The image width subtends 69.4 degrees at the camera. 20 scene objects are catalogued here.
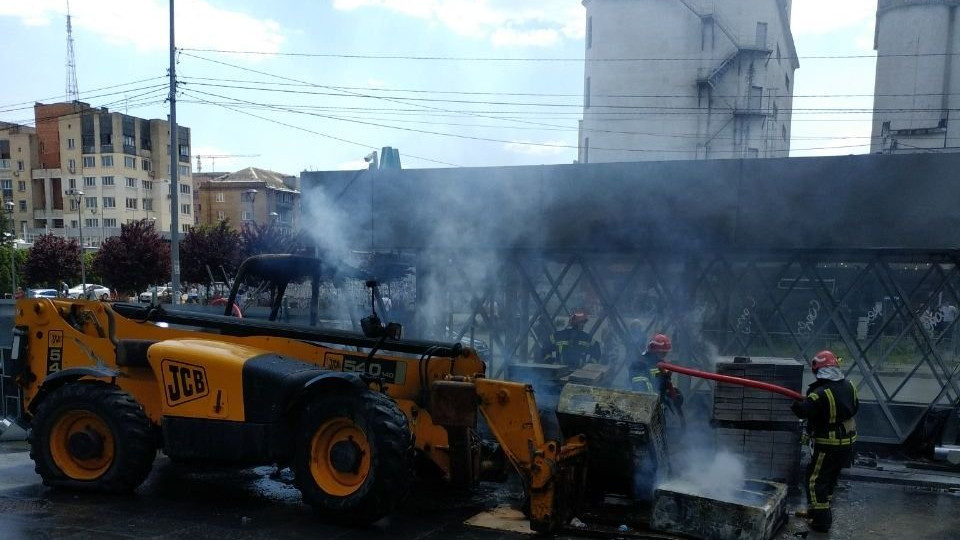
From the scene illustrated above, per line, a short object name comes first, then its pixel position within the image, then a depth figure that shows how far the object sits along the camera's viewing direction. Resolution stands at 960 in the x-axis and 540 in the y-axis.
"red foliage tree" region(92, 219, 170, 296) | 30.48
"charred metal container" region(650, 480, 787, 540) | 5.11
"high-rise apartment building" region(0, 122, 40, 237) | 72.69
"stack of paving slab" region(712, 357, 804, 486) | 7.11
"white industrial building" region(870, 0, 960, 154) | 33.91
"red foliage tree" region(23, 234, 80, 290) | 35.81
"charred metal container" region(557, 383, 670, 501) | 5.52
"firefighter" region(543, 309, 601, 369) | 9.52
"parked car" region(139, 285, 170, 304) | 31.45
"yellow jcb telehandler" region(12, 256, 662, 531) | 5.38
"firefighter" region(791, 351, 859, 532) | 5.77
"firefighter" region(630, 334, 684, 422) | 7.02
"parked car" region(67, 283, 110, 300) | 37.80
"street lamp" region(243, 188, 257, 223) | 74.07
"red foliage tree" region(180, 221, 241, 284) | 31.28
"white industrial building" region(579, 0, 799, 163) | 34.62
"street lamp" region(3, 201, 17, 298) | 32.53
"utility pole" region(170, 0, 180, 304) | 16.69
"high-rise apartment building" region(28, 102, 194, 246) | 69.94
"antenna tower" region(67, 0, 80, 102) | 76.46
